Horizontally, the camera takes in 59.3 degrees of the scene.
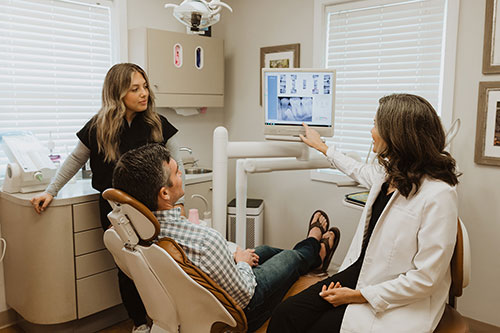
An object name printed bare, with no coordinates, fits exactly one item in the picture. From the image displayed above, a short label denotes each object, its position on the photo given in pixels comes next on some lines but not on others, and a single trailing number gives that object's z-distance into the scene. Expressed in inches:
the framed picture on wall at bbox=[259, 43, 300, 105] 130.2
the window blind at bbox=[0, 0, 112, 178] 104.2
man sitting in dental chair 58.1
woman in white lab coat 57.0
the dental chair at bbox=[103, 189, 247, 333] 54.5
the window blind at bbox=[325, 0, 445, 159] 107.5
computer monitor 89.3
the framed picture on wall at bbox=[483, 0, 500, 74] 94.0
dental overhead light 84.0
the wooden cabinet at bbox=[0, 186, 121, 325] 92.7
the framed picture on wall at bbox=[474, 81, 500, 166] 95.9
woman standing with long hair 89.6
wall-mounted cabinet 118.9
